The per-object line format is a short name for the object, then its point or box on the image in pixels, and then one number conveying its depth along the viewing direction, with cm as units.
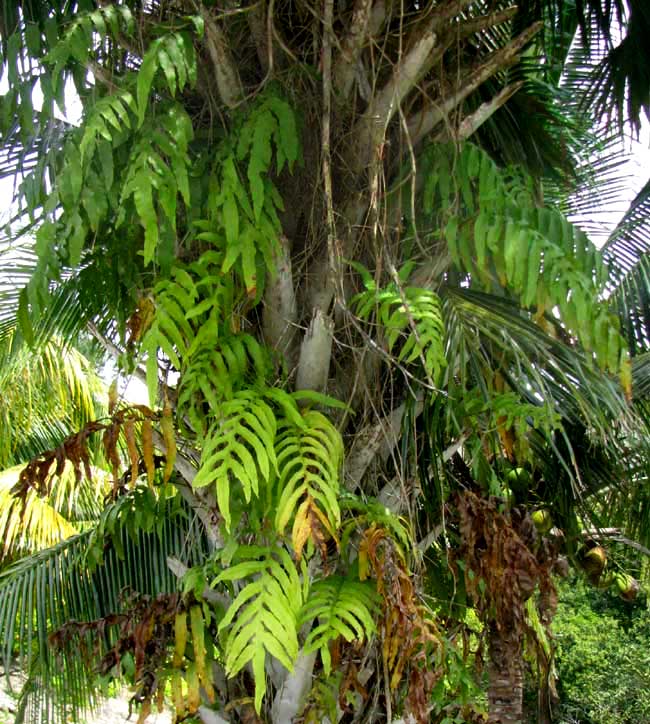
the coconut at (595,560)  569
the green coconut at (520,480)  499
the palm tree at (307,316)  248
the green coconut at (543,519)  513
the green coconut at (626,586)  636
